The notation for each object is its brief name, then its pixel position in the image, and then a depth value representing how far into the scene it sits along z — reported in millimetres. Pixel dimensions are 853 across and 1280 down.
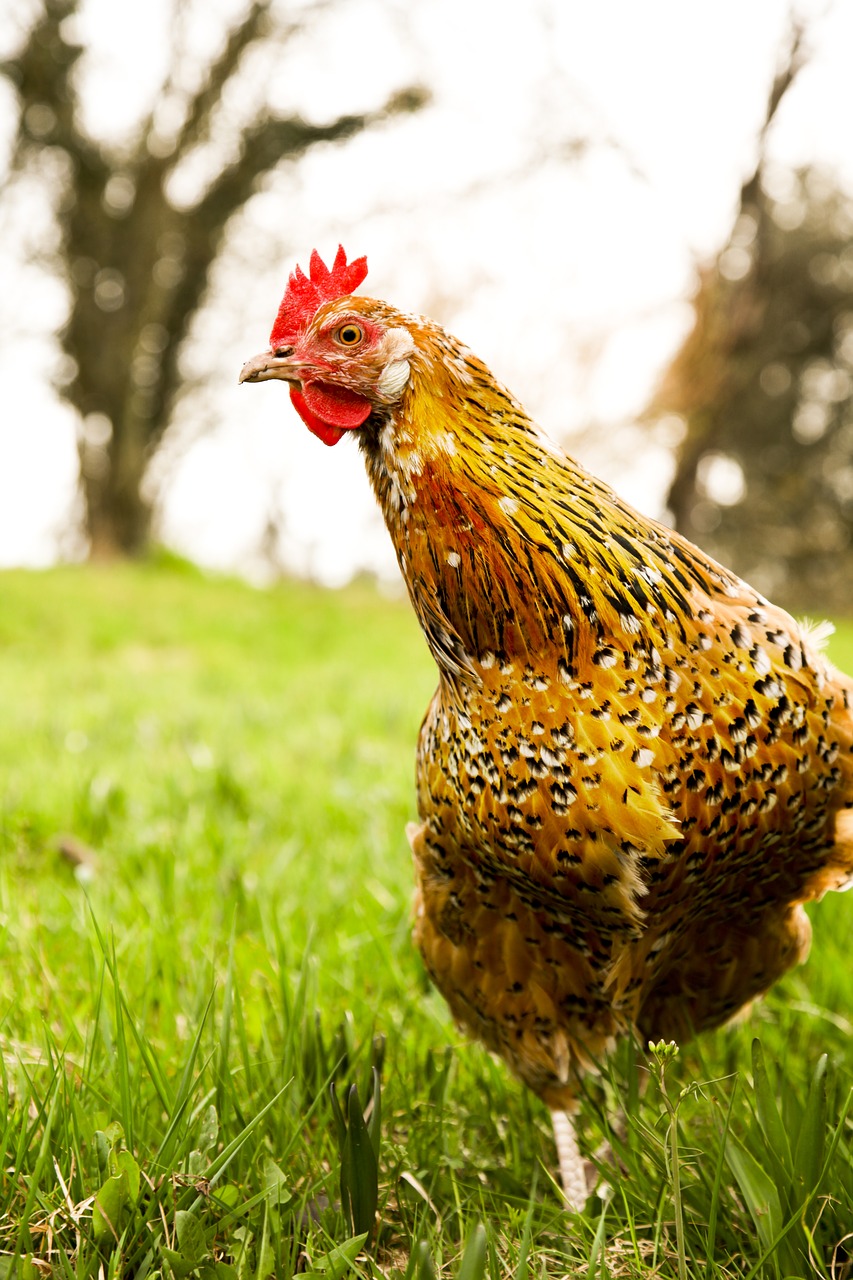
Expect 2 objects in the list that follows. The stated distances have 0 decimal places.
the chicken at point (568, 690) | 1555
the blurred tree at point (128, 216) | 10453
